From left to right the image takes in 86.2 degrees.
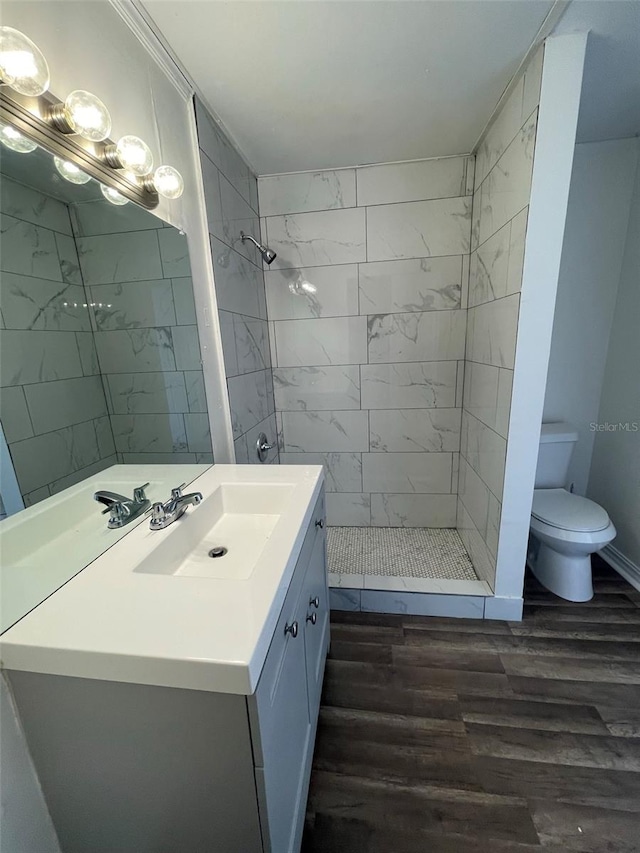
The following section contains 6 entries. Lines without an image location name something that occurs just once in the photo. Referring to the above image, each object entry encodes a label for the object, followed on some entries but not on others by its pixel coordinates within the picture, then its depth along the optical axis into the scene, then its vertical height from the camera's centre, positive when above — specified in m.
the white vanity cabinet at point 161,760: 0.60 -0.75
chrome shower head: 1.85 +0.52
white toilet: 1.73 -0.95
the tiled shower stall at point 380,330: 1.68 +0.09
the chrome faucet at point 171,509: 0.97 -0.44
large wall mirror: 0.69 -0.02
